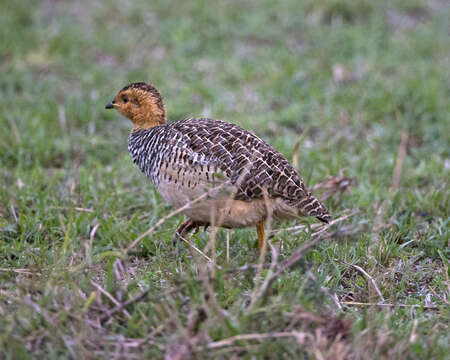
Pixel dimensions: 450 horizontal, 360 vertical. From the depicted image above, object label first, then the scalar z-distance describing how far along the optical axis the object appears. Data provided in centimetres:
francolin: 827
